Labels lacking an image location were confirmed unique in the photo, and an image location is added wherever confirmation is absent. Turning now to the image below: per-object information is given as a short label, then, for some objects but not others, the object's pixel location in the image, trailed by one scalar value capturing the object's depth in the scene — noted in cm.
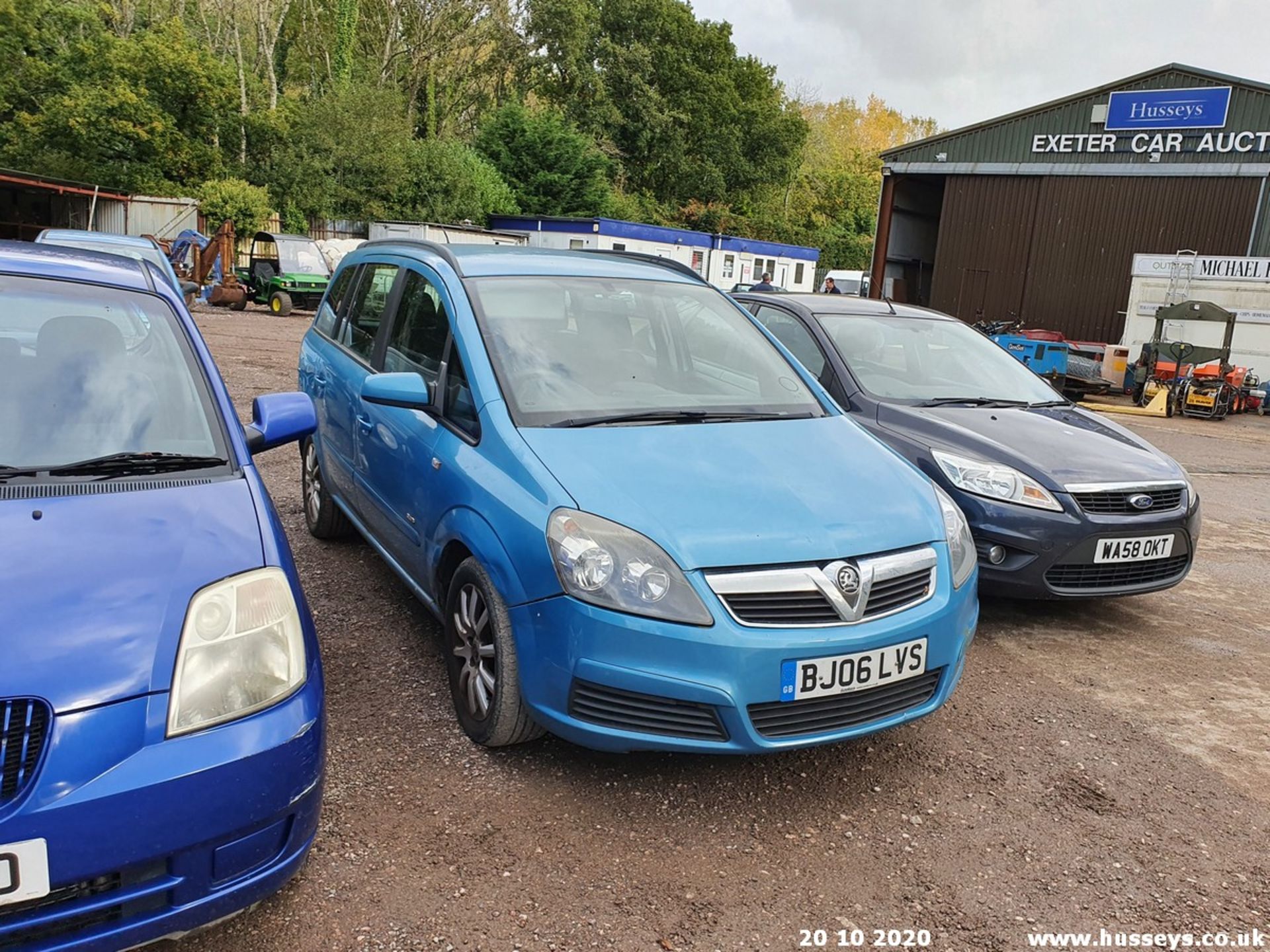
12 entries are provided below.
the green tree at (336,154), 3281
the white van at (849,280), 3872
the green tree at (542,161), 4150
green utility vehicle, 2355
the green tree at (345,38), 3841
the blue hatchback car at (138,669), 178
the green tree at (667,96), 4844
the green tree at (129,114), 2872
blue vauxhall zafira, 266
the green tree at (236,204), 2902
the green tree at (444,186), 3534
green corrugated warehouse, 2097
